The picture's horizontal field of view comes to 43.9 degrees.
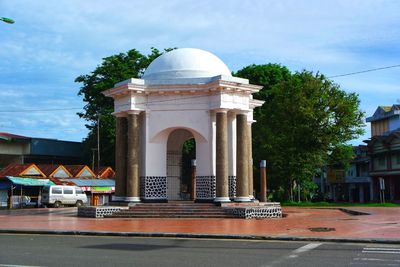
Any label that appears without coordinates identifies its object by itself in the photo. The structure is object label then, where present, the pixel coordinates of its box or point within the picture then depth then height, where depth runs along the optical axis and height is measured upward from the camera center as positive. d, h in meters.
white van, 41.03 -1.10
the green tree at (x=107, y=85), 45.53 +8.96
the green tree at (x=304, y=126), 40.00 +4.44
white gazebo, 25.44 +2.95
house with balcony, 53.62 +3.05
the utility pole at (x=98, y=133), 44.06 +4.38
